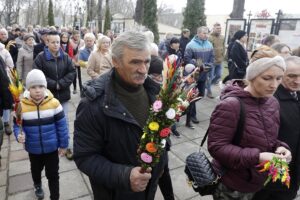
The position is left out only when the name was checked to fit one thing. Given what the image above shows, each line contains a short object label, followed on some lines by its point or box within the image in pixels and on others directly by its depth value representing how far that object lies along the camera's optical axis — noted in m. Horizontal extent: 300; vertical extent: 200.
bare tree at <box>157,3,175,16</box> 76.62
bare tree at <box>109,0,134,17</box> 62.16
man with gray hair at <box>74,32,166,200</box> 1.83
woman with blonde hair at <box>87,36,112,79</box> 5.07
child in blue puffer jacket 3.12
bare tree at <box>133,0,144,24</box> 16.78
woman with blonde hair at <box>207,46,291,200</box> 2.20
